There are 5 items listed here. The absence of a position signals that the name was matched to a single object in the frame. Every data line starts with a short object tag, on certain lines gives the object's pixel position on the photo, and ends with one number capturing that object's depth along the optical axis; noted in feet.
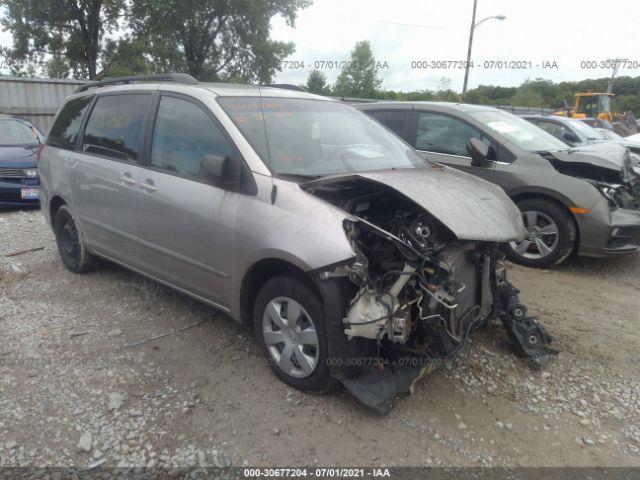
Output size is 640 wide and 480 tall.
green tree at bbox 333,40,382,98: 139.13
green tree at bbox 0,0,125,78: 74.23
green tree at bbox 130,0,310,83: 79.77
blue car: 25.20
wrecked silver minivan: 8.76
